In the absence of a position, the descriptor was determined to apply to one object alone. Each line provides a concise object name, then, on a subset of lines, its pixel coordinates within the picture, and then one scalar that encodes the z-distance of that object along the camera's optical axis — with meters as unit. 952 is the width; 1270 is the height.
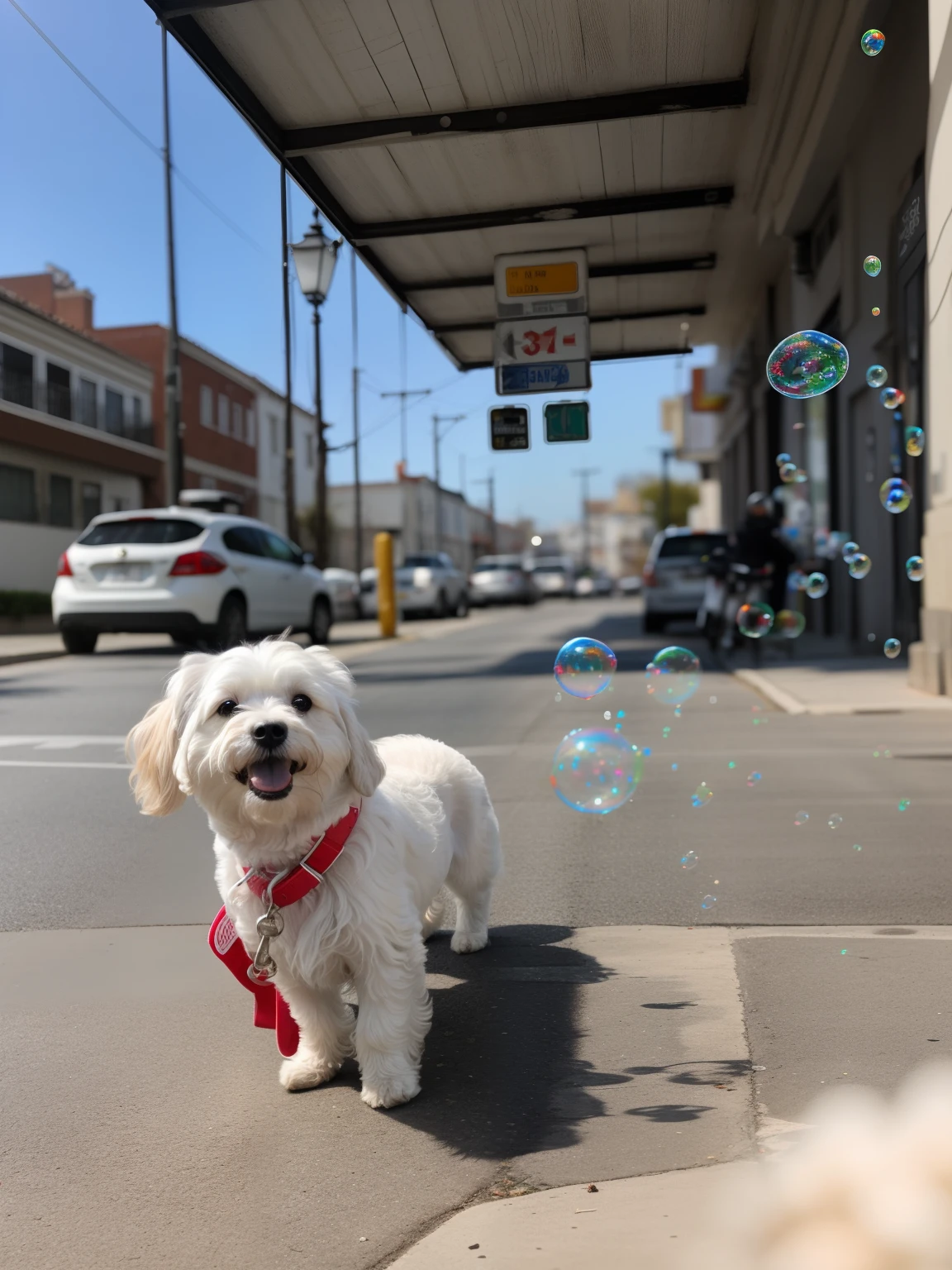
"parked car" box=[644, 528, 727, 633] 20.39
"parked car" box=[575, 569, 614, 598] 55.38
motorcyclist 14.13
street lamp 16.31
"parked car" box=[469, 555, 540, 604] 40.34
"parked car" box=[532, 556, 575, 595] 51.28
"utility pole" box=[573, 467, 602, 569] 87.82
